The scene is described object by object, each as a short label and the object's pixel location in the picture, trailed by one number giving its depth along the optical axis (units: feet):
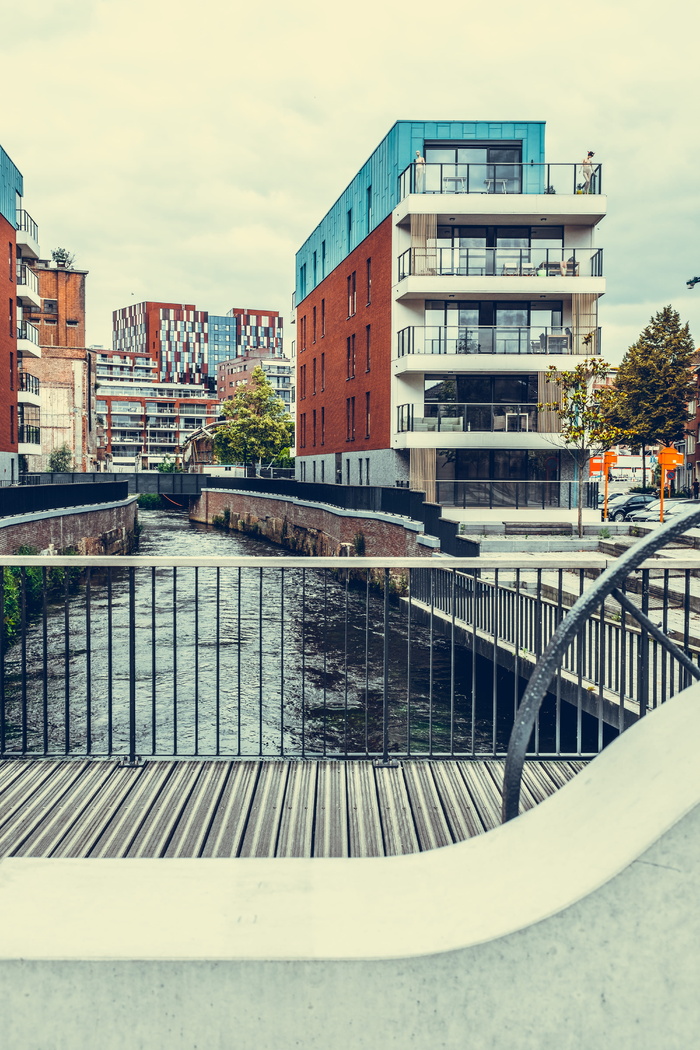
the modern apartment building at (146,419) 446.19
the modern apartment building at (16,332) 130.00
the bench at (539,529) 89.04
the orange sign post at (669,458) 87.35
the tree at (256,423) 230.89
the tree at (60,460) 201.96
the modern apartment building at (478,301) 99.60
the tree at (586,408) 85.35
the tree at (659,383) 176.76
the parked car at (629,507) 130.41
